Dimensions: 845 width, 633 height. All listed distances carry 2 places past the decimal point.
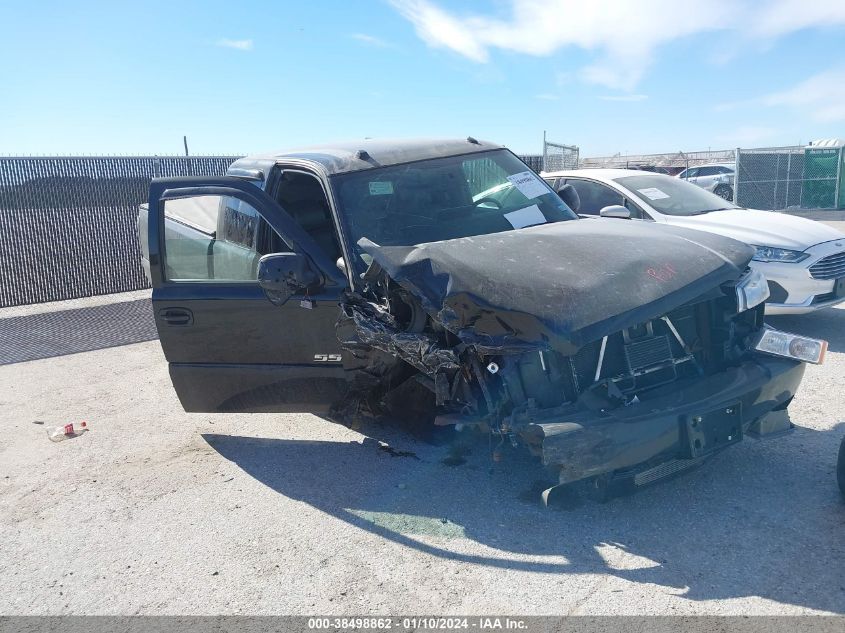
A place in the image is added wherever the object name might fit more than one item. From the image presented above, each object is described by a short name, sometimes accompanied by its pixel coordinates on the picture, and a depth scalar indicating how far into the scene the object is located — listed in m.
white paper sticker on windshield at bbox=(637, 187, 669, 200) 8.01
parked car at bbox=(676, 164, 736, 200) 24.38
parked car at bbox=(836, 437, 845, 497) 3.60
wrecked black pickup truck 3.37
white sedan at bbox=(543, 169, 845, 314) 6.76
